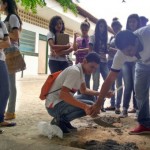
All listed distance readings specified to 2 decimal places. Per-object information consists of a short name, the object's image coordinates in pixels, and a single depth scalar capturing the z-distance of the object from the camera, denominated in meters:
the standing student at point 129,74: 4.74
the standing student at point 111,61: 5.07
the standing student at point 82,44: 5.39
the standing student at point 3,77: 3.56
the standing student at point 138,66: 2.88
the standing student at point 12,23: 3.99
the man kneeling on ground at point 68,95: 3.27
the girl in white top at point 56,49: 4.79
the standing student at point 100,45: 5.17
